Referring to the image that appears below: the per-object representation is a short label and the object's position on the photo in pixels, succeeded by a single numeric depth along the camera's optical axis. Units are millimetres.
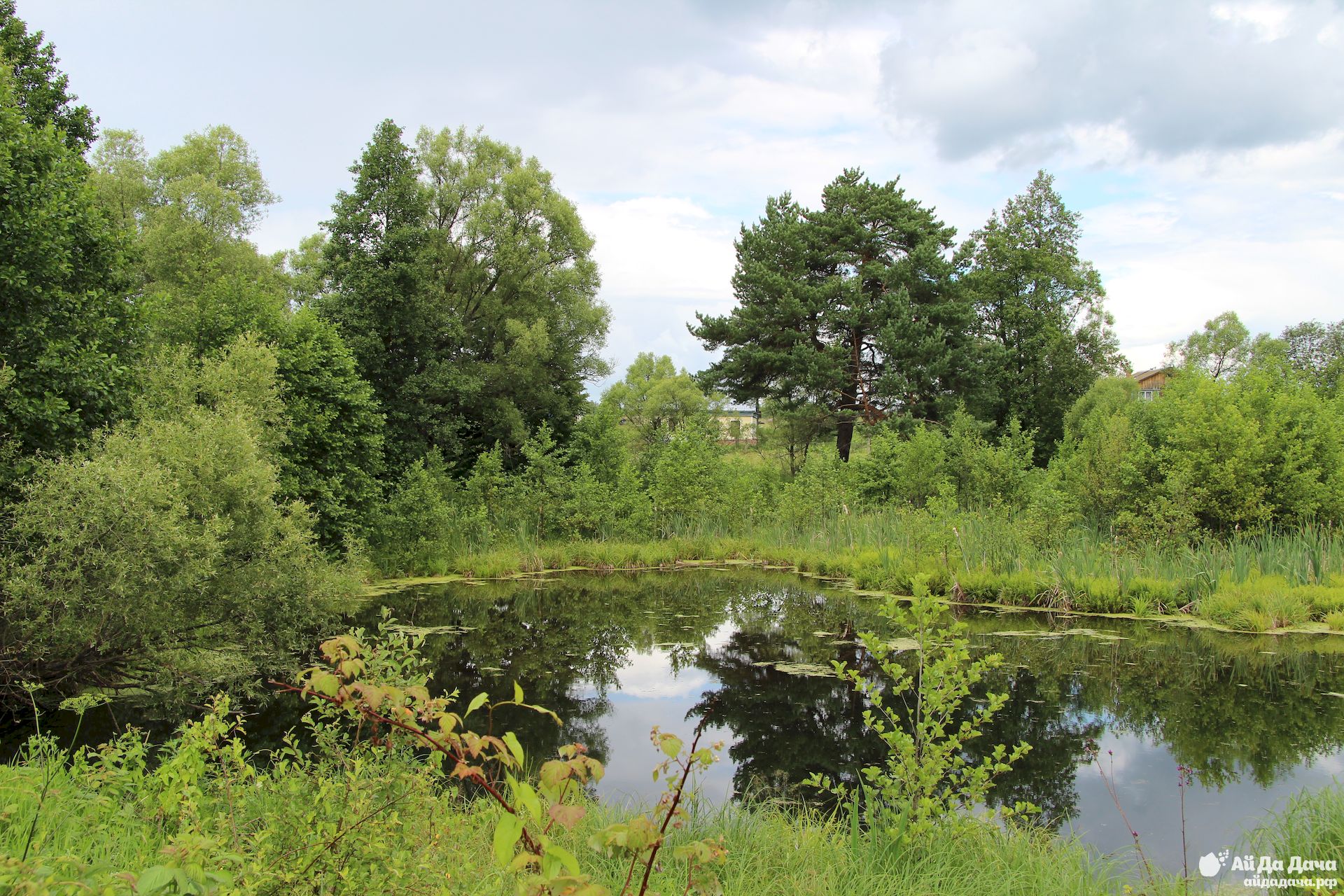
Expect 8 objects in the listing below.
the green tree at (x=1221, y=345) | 44531
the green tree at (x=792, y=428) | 26156
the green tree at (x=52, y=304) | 7758
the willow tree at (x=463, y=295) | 20312
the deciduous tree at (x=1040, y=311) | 32500
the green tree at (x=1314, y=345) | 45875
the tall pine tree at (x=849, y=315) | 25750
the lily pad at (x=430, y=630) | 10219
